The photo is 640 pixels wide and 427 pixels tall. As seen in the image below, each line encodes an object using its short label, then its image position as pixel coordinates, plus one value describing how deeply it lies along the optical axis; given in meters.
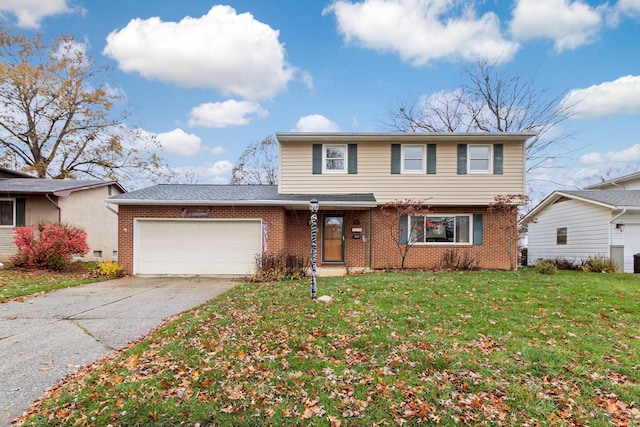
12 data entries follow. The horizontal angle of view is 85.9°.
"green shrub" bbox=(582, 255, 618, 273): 12.32
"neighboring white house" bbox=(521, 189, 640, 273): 12.88
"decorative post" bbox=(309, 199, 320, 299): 7.07
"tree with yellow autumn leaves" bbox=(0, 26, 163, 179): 23.22
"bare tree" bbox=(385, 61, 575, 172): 22.33
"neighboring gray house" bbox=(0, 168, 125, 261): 14.53
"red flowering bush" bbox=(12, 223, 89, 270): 12.13
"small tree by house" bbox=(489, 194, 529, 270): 12.25
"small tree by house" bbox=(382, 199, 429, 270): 12.55
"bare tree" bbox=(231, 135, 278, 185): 26.09
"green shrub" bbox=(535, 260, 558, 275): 10.80
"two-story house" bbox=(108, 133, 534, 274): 12.71
